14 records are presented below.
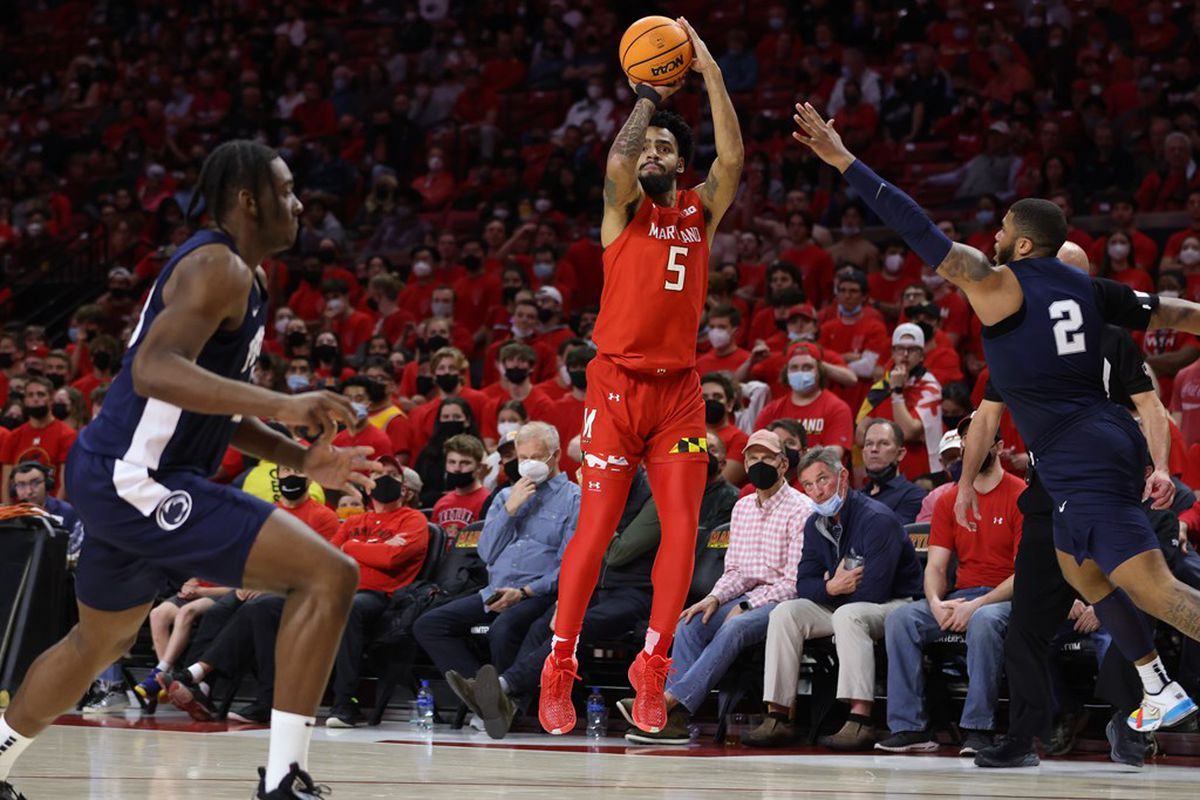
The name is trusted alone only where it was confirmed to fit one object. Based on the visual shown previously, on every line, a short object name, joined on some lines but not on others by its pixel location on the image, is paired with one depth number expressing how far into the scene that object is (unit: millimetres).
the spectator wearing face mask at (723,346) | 23625
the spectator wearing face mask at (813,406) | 21016
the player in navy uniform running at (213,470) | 8664
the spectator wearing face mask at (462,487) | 21125
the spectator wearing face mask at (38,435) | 26484
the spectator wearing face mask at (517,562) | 19125
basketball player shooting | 13305
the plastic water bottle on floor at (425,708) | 19203
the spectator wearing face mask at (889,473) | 18594
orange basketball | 13234
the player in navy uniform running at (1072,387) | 11961
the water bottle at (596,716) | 18156
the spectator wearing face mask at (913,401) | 21047
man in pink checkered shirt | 17853
